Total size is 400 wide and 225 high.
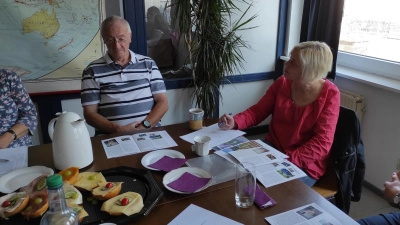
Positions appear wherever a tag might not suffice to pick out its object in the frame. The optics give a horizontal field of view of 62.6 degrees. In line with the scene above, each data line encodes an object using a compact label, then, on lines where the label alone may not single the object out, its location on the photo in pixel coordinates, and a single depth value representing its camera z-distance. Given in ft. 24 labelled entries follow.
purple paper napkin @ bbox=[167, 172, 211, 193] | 3.92
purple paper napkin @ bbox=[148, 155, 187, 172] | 4.42
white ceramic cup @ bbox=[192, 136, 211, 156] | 4.80
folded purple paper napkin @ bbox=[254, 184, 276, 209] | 3.62
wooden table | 3.43
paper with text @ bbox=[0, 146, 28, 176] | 4.49
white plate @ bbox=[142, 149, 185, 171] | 4.66
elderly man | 6.72
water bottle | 2.71
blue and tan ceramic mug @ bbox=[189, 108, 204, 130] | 5.78
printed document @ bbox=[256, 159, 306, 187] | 4.12
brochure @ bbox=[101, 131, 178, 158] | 5.00
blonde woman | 5.53
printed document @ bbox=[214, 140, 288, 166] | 4.67
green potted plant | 9.00
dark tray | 3.32
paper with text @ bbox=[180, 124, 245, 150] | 5.35
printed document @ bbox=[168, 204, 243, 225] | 3.34
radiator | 8.48
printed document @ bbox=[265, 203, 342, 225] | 3.33
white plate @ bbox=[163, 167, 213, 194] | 4.10
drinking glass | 3.66
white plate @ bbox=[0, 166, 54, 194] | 4.02
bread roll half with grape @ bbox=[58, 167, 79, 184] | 3.84
